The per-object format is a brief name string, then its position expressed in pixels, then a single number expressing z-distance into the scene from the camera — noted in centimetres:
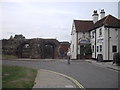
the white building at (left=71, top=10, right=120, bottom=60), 1700
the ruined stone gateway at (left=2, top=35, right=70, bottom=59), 2111
